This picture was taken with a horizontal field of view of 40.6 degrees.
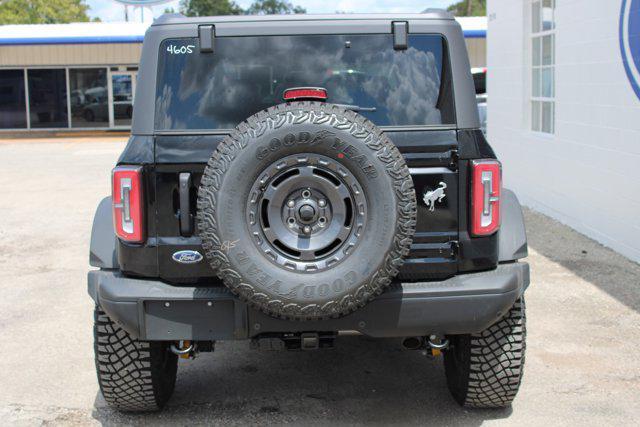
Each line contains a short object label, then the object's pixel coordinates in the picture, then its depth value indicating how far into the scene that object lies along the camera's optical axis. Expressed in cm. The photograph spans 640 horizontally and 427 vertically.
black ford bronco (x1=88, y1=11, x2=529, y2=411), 347
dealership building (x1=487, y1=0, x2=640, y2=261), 794
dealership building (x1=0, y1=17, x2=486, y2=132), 3012
